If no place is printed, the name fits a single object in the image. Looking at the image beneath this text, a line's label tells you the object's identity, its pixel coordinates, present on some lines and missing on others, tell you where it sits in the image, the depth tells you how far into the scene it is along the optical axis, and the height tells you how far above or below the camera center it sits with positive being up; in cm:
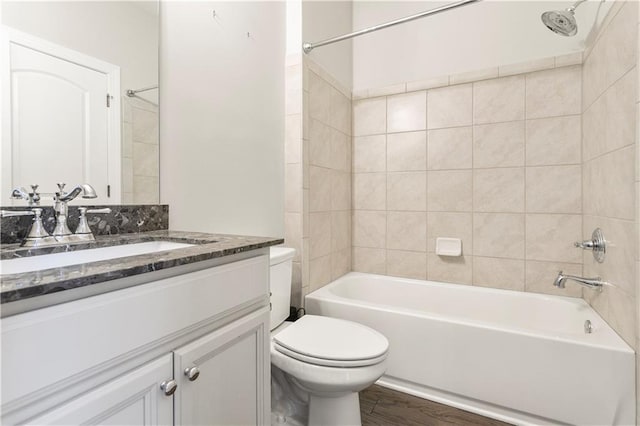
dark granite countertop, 53 -11
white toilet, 124 -60
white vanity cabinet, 53 -30
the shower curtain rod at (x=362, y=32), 176 +104
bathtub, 133 -68
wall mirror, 96 +38
